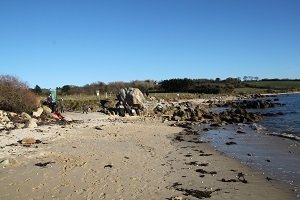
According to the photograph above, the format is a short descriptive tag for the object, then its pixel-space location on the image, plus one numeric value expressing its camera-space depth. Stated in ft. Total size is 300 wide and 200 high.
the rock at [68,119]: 73.09
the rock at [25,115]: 68.93
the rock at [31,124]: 58.83
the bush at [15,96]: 74.44
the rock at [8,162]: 33.30
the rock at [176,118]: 90.91
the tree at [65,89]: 182.30
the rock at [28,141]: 44.45
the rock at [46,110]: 78.70
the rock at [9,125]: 57.11
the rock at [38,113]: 73.23
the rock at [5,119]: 62.90
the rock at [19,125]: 57.69
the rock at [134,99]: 99.37
